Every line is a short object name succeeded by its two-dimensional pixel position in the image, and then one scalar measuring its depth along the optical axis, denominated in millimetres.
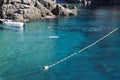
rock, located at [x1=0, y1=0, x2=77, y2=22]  72340
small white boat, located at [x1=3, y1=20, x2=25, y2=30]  63859
